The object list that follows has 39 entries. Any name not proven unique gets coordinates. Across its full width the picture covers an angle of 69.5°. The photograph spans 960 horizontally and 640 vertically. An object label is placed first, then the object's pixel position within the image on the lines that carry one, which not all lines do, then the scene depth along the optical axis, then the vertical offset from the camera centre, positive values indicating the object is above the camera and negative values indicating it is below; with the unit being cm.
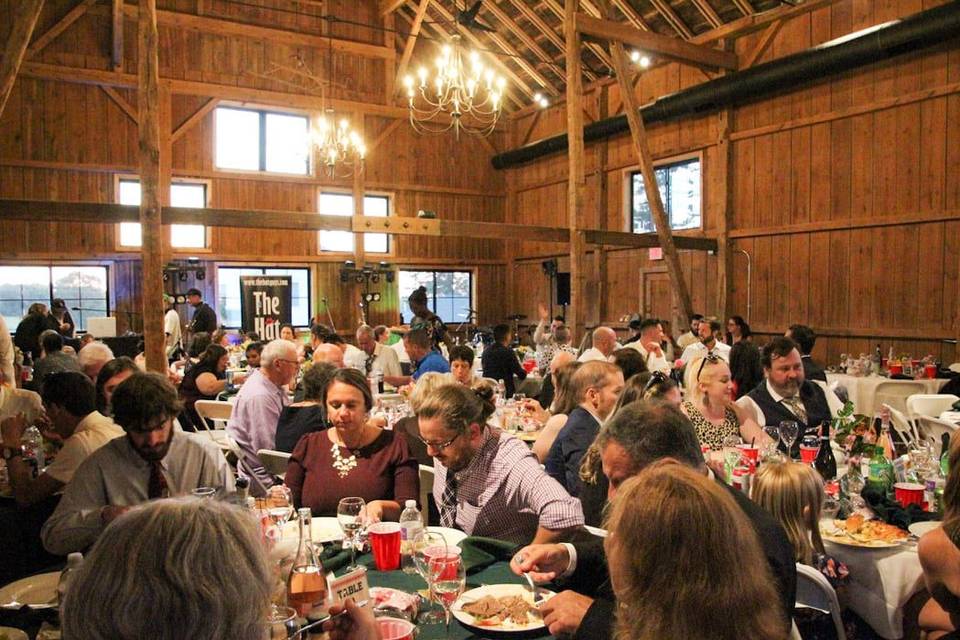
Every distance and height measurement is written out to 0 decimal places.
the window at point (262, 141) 1495 +366
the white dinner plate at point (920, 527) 276 -90
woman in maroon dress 314 -73
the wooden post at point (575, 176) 1042 +201
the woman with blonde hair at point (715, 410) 402 -63
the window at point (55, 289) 1337 +33
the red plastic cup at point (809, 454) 343 -75
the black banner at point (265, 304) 1496 +3
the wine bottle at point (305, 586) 186 -76
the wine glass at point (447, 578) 199 -80
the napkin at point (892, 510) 287 -88
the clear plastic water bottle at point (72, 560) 185 -69
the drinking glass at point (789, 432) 369 -69
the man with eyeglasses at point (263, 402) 458 -65
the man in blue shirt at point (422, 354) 674 -50
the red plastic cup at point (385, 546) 233 -81
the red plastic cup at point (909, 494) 311 -86
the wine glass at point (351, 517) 247 -78
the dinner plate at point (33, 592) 212 -90
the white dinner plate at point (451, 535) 256 -87
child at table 246 -71
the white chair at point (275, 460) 395 -90
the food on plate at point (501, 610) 196 -88
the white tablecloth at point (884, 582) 261 -106
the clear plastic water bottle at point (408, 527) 239 -79
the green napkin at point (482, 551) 237 -87
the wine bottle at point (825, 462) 350 -81
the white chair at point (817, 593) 221 -95
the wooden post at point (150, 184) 759 +136
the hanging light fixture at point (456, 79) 748 +261
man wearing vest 438 -57
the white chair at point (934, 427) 474 -90
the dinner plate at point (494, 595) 191 -88
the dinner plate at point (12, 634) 181 -86
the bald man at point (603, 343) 698 -39
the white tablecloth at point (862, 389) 791 -99
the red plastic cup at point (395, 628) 174 -82
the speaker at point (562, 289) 1555 +35
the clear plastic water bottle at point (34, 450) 382 -82
